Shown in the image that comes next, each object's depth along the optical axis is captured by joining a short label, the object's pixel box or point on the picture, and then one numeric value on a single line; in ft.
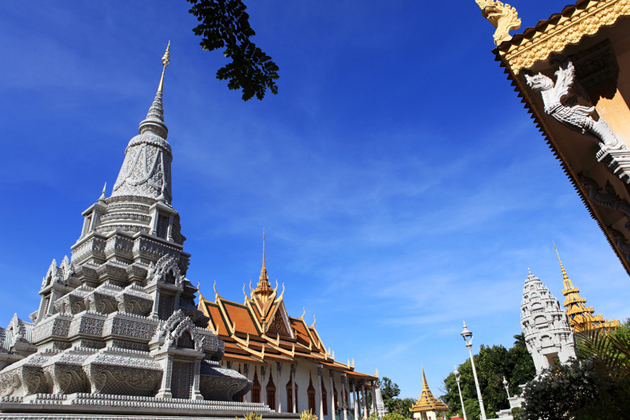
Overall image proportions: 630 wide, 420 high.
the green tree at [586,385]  11.28
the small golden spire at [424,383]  112.27
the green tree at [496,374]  109.08
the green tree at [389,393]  168.59
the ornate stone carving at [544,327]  54.75
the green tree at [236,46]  10.53
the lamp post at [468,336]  46.37
